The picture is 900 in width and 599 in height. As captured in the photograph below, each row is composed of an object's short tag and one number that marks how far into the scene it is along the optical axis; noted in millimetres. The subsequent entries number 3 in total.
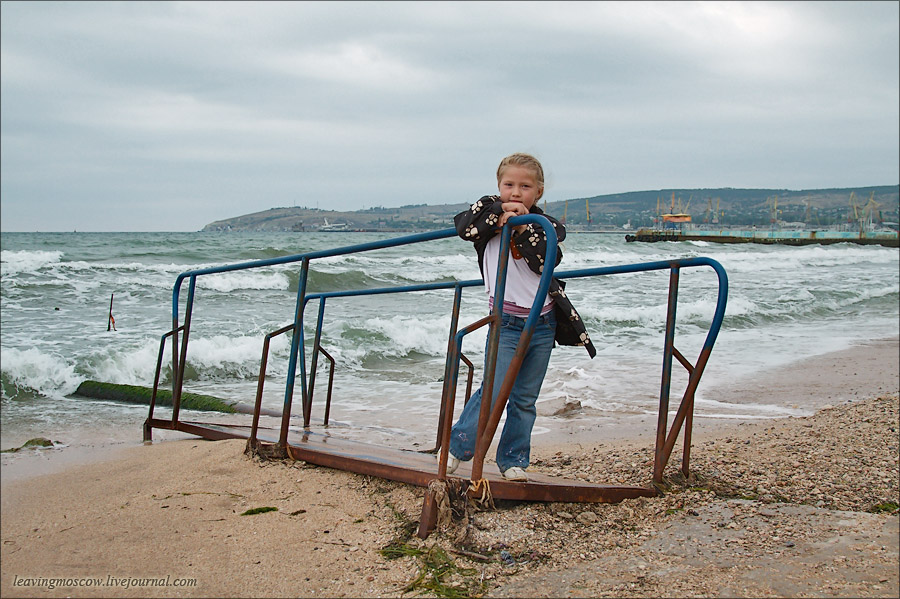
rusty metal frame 2551
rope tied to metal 2576
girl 2680
